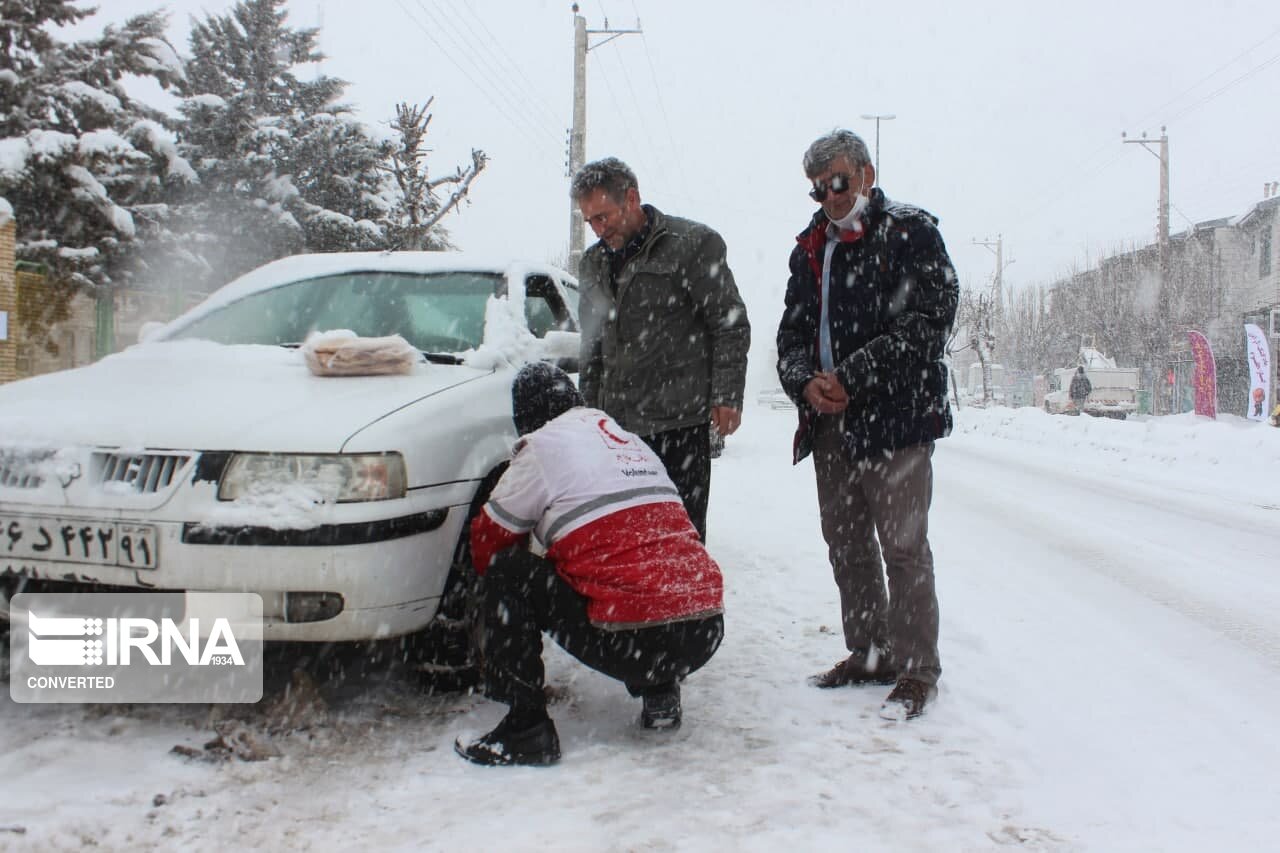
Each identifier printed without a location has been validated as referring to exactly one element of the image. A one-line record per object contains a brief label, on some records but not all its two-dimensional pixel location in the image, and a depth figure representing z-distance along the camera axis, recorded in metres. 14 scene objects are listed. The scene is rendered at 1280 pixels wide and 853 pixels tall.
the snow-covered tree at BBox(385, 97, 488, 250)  18.39
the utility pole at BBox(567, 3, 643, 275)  17.14
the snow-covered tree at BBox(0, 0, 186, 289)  14.40
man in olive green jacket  3.27
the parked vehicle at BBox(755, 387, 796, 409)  51.94
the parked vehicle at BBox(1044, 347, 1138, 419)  30.92
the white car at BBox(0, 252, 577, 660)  2.41
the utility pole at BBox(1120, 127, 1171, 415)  28.22
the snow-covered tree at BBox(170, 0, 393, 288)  19.06
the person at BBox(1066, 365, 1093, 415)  25.67
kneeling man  2.52
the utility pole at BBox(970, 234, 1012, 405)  37.53
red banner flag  23.34
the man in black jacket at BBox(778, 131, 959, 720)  3.03
